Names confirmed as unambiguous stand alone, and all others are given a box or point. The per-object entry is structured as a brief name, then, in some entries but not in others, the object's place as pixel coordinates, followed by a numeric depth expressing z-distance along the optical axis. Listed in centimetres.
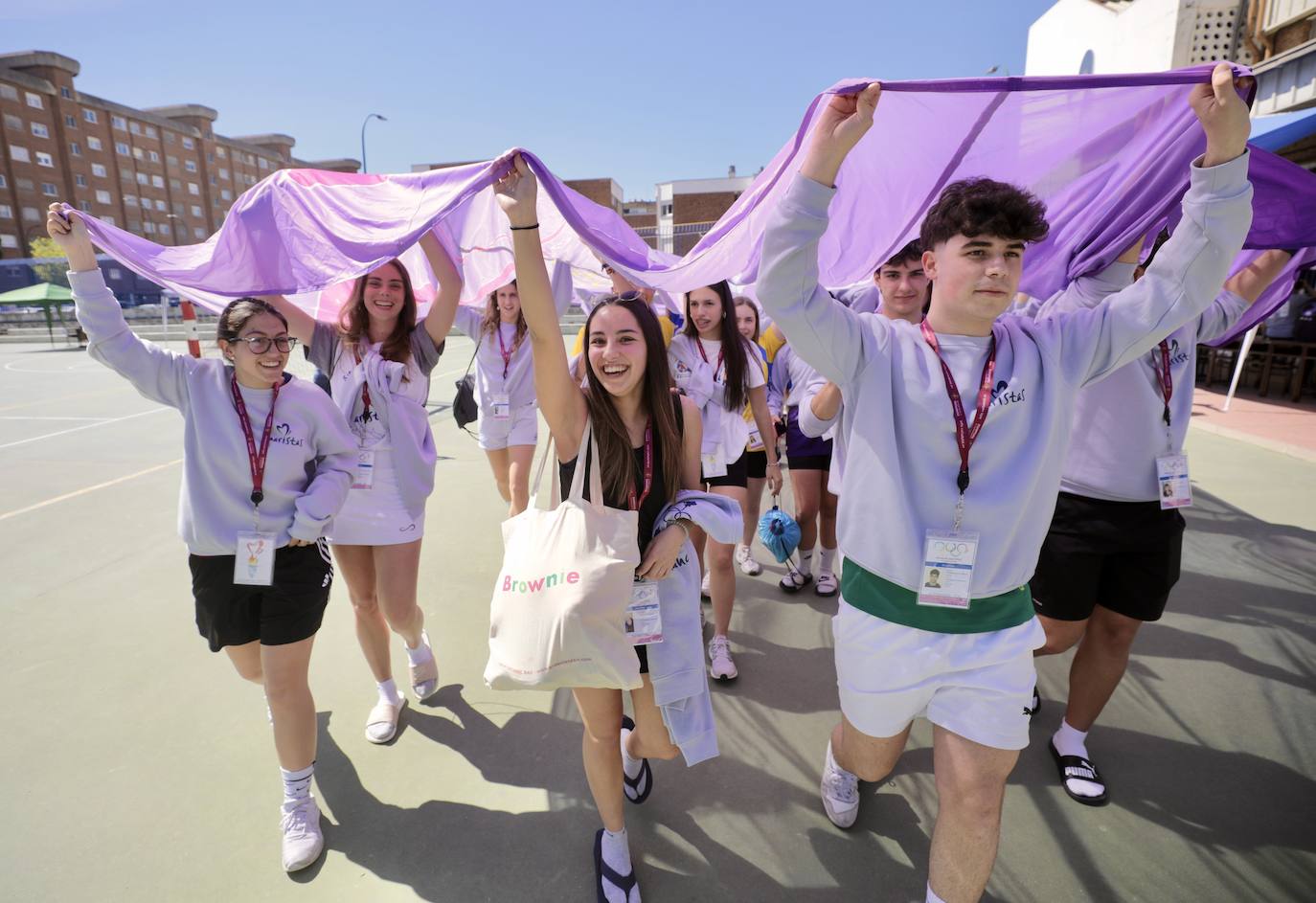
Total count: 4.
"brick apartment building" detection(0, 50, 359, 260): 4606
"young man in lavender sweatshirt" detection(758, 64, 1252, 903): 162
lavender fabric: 189
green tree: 3816
